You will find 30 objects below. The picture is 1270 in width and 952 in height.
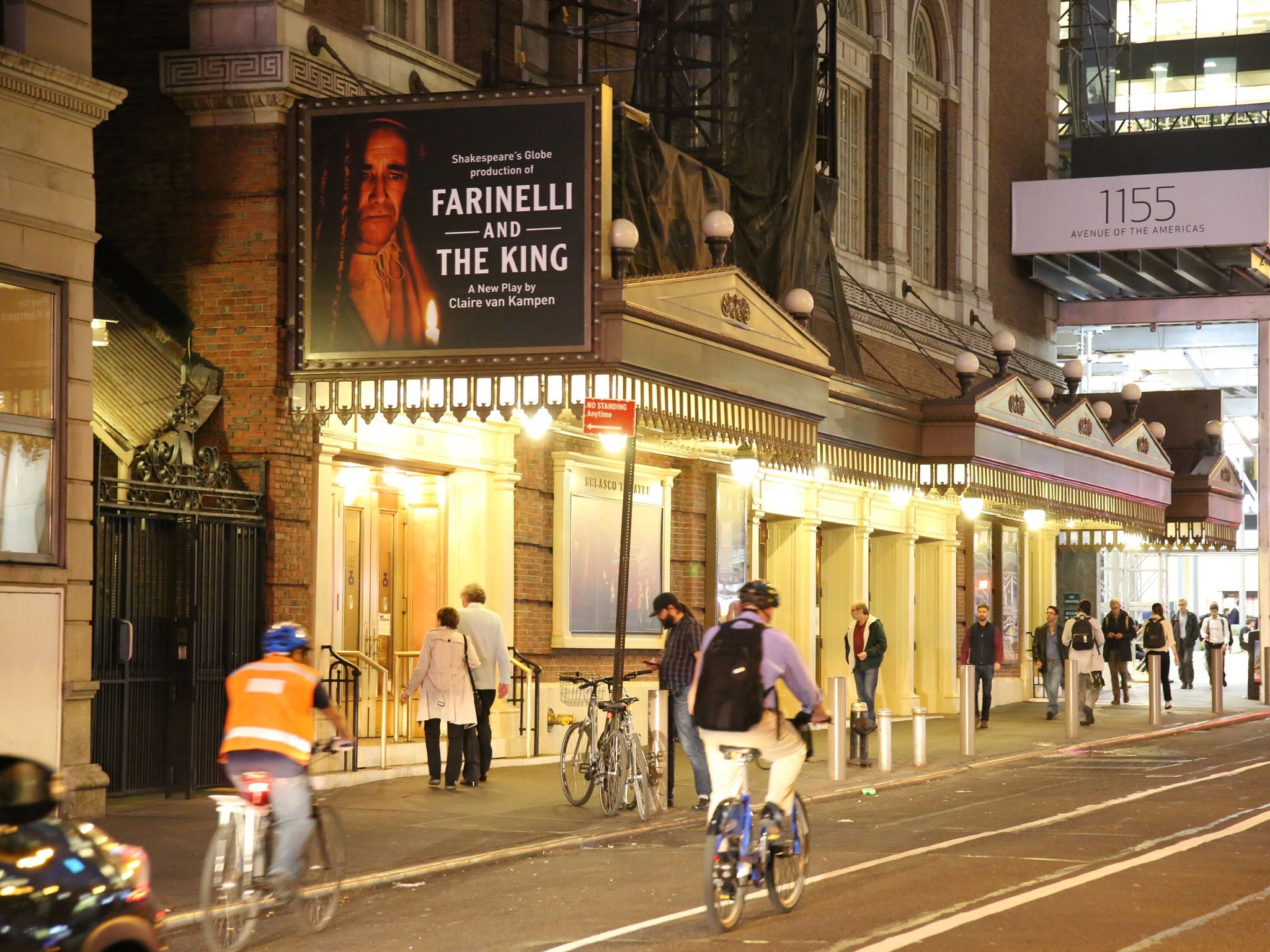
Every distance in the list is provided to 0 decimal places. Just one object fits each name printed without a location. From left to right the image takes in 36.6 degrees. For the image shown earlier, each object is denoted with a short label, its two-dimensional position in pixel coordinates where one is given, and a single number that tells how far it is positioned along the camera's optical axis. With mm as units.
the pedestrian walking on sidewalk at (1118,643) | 31672
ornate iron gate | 15391
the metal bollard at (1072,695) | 25125
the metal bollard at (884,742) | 19422
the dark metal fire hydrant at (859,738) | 20094
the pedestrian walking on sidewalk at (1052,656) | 29969
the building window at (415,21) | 19250
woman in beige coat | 17156
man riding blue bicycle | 10469
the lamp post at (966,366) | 25734
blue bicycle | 10047
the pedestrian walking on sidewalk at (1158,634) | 30953
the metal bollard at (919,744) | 20594
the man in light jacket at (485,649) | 17766
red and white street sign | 15086
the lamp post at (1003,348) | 27141
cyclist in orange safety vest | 9664
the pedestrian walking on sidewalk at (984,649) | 27188
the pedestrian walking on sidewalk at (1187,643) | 41531
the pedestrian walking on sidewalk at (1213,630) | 38031
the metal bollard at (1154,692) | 27984
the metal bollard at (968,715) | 21941
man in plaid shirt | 16188
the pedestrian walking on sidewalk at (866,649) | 23031
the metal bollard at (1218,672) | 30906
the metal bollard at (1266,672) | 34312
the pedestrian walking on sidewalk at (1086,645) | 29141
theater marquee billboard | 16328
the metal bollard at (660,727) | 16328
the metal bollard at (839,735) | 18984
